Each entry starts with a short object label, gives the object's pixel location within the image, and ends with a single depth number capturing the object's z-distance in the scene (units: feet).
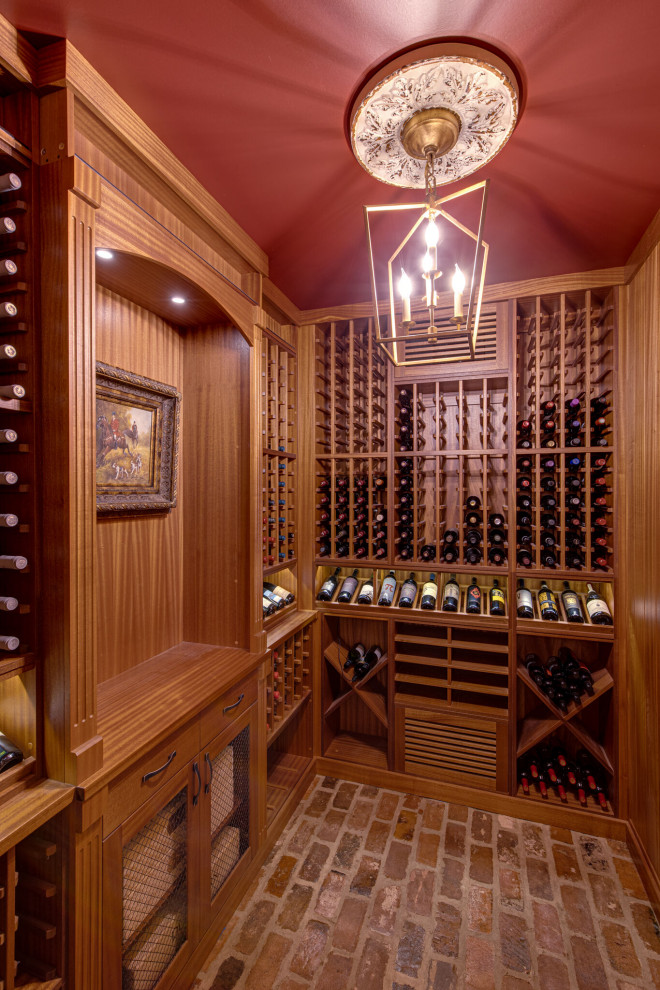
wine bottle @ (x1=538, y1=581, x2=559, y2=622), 8.25
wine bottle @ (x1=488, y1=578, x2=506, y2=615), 8.47
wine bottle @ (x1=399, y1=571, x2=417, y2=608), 8.95
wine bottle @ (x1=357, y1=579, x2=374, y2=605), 9.34
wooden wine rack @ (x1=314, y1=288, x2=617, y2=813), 8.29
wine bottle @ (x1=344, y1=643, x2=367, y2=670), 9.58
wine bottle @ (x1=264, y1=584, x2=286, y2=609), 8.31
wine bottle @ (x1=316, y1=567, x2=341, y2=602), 9.47
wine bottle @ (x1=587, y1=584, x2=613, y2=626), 8.02
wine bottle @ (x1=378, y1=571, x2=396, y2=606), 9.07
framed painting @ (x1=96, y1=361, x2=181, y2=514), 5.67
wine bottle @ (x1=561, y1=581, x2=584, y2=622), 8.13
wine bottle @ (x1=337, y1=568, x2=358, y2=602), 9.48
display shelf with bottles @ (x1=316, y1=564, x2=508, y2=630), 8.63
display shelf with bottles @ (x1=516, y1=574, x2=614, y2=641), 8.07
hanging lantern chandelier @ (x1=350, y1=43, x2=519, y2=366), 3.94
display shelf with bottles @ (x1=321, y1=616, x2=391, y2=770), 9.39
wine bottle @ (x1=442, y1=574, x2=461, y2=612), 8.63
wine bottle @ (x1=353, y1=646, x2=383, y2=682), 9.44
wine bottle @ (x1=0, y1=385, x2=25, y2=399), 3.70
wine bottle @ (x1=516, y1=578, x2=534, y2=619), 8.38
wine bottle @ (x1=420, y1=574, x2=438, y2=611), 8.78
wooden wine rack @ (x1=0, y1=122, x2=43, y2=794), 3.92
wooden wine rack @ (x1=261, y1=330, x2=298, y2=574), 8.13
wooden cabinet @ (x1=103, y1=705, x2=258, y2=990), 4.30
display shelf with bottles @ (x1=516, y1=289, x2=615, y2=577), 8.05
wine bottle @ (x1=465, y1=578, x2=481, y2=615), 8.57
